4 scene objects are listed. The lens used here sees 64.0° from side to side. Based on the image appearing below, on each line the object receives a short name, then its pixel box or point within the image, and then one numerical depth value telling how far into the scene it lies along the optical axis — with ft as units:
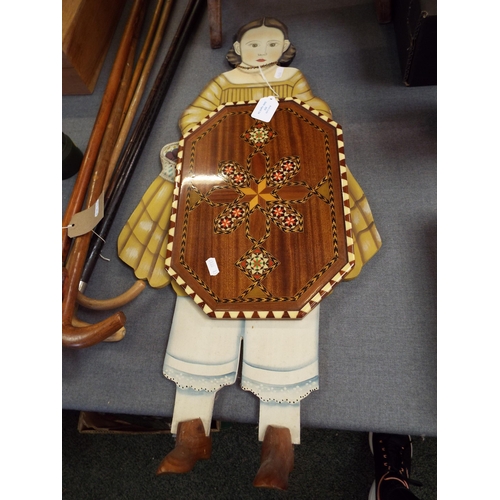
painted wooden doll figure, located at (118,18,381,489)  3.24
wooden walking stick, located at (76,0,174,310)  3.64
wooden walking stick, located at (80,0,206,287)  4.15
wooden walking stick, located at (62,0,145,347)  3.19
